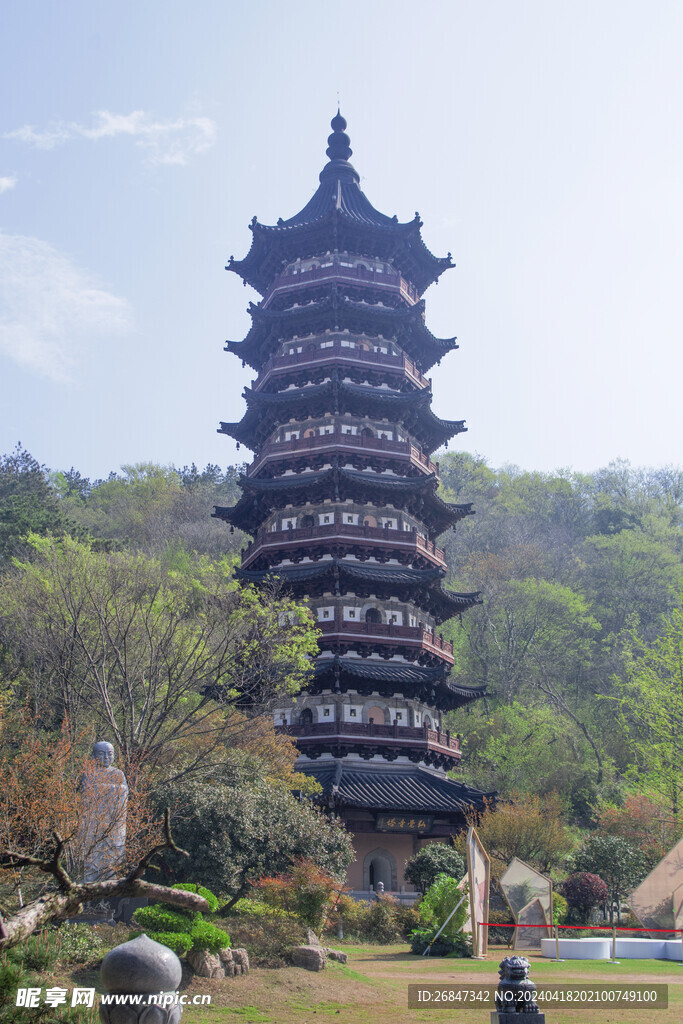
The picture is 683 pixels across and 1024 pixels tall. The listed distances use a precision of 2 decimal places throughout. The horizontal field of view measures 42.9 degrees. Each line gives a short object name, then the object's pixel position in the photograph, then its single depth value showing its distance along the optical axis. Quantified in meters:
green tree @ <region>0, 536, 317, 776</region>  23.92
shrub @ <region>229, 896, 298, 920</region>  18.09
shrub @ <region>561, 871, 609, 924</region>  27.20
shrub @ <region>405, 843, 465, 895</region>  25.83
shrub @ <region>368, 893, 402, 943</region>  23.48
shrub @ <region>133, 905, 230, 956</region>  14.32
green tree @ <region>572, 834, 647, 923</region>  29.00
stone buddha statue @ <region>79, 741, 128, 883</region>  17.70
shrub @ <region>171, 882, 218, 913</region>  15.94
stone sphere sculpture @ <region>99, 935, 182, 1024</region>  7.59
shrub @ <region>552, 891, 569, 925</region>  27.02
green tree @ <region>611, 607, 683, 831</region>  31.83
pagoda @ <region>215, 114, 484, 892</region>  30.08
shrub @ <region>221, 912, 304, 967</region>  16.59
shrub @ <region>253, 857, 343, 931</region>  18.42
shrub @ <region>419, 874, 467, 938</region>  20.59
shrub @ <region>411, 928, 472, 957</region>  20.34
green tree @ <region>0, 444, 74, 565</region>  44.38
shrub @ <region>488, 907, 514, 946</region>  23.98
